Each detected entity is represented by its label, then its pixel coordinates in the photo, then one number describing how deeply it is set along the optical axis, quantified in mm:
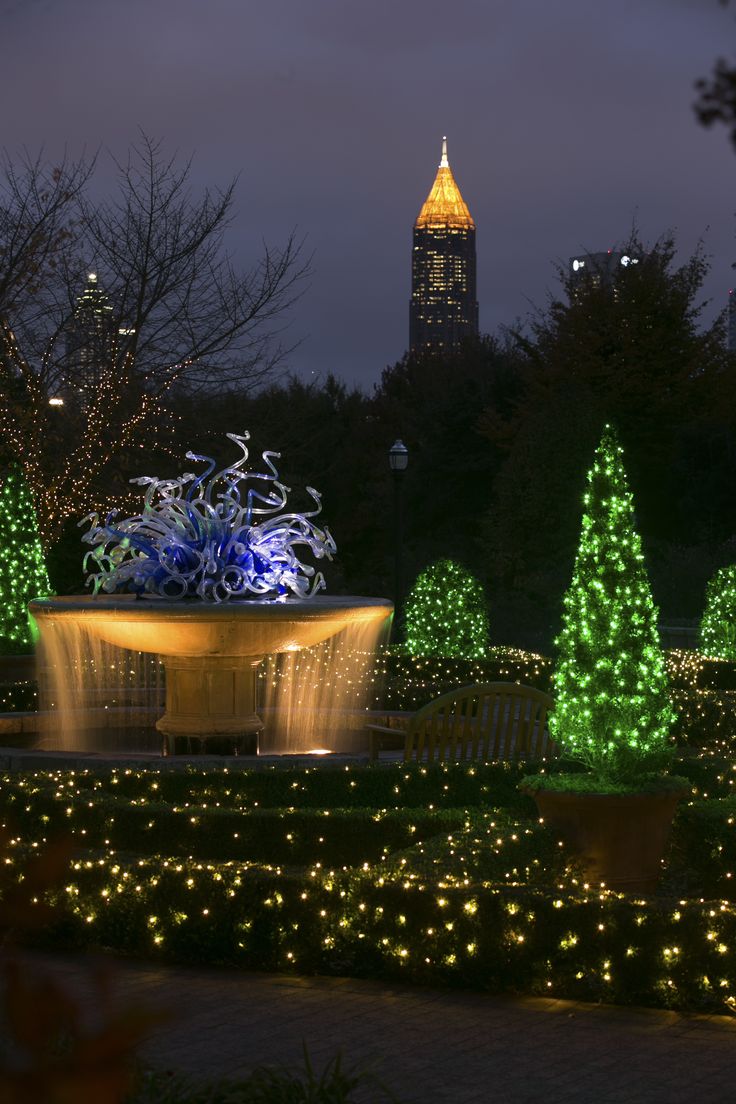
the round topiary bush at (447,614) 18219
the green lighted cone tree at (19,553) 19156
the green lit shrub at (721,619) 18250
